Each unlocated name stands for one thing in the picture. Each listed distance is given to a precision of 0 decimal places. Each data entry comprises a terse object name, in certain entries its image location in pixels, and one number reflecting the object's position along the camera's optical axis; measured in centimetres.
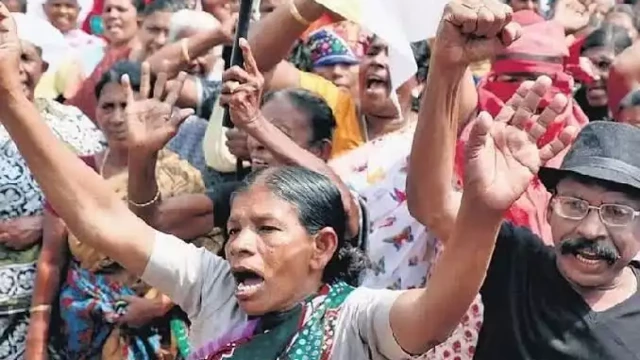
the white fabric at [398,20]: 340
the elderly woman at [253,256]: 239
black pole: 344
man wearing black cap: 259
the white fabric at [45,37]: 544
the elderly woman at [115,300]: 381
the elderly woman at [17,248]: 395
